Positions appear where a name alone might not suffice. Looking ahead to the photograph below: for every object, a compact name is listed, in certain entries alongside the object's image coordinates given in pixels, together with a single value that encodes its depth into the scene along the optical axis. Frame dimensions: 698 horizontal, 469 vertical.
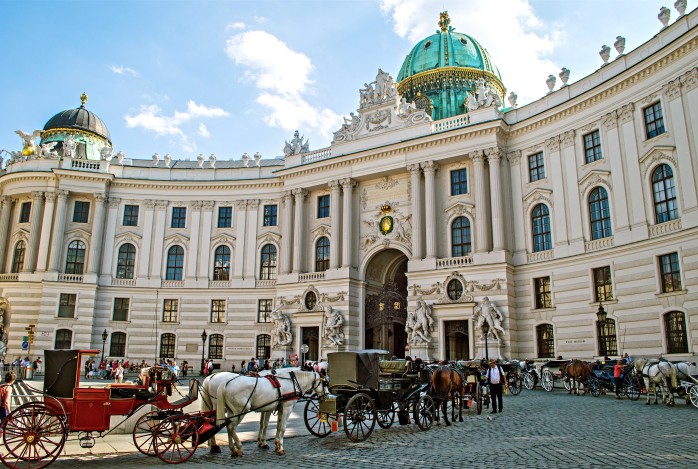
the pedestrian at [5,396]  13.62
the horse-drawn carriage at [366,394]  13.65
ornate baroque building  29.62
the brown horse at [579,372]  24.92
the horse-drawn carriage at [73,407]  10.30
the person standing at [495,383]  18.69
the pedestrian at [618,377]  22.94
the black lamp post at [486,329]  30.53
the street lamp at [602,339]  30.41
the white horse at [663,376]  19.47
